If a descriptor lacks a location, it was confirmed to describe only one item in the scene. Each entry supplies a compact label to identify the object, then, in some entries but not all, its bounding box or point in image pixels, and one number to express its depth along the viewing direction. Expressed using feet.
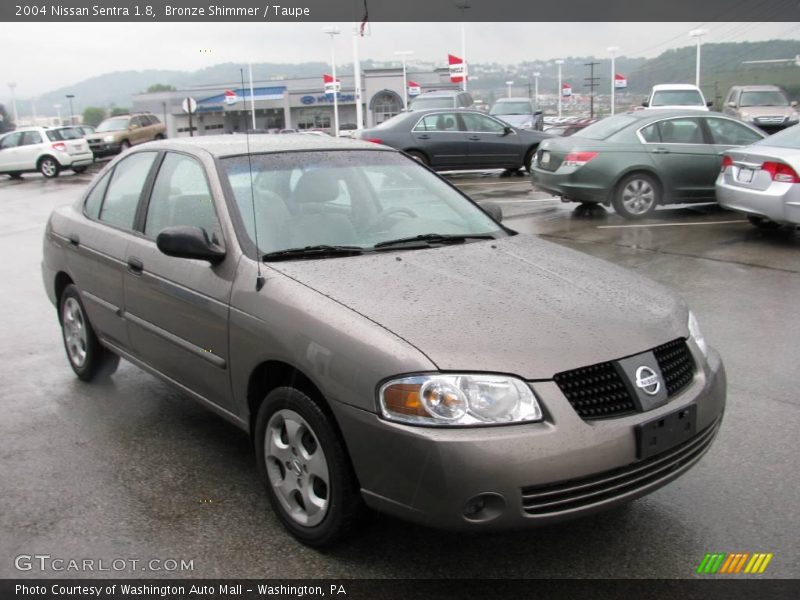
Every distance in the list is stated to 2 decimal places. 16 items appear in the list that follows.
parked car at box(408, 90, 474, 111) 73.61
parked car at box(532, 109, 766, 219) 36.06
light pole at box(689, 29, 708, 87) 142.61
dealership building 177.58
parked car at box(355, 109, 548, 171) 56.29
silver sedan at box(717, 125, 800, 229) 28.81
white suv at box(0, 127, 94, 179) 83.82
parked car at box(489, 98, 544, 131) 85.20
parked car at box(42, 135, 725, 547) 8.73
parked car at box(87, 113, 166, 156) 96.32
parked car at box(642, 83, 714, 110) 86.79
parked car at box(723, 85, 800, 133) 77.87
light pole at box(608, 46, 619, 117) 134.27
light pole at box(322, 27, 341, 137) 86.65
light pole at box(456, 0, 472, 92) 86.94
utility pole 183.14
